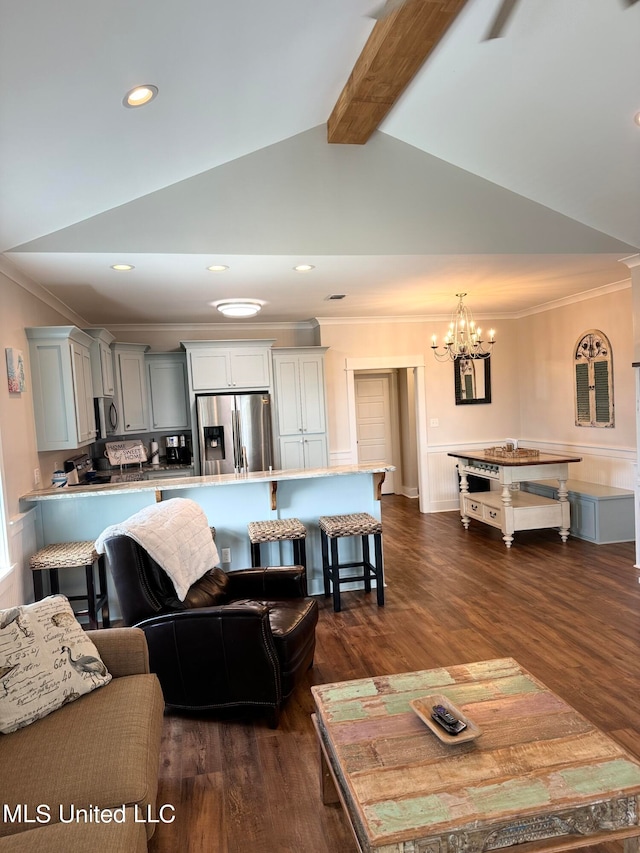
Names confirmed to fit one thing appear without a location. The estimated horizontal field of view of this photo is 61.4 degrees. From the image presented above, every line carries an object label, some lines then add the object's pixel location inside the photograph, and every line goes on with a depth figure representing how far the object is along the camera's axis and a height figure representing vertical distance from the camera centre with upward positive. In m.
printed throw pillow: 1.78 -0.86
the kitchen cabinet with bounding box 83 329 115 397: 5.12 +0.51
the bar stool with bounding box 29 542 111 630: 3.38 -0.92
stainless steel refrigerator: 6.10 -0.30
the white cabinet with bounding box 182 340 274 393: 6.18 +0.50
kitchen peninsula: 3.76 -0.68
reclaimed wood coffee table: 1.36 -1.05
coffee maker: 6.57 -0.45
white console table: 5.24 -1.14
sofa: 1.34 -1.03
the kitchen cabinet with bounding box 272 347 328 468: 6.41 -0.01
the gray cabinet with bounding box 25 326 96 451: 3.96 +0.24
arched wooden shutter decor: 5.66 +0.09
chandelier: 5.43 +0.62
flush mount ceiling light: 5.25 +0.99
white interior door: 8.53 -0.29
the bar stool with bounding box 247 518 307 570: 3.71 -0.89
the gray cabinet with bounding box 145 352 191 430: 6.42 +0.26
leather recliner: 2.46 -1.08
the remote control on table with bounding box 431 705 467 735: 1.64 -1.01
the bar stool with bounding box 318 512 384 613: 3.83 -1.03
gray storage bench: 5.24 -1.25
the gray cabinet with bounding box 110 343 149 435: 5.93 +0.29
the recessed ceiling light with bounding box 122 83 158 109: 2.40 +1.44
